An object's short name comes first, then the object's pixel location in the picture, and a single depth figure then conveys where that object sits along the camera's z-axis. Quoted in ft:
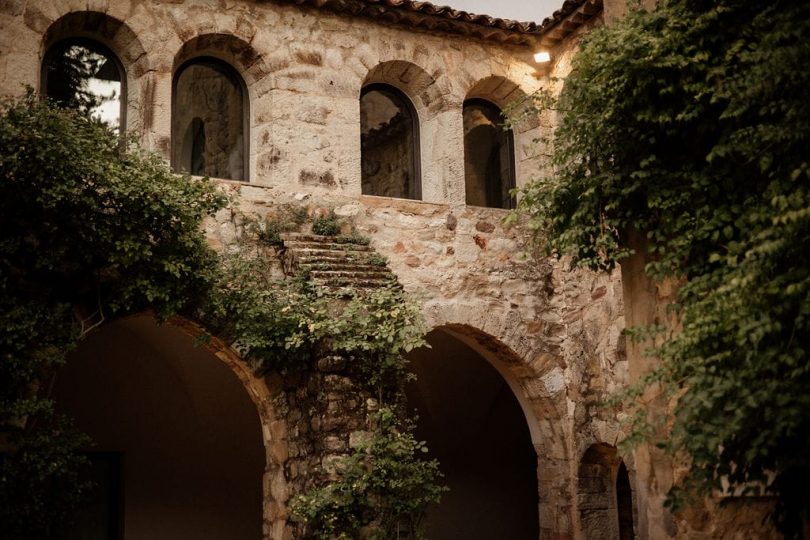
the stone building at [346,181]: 26.16
